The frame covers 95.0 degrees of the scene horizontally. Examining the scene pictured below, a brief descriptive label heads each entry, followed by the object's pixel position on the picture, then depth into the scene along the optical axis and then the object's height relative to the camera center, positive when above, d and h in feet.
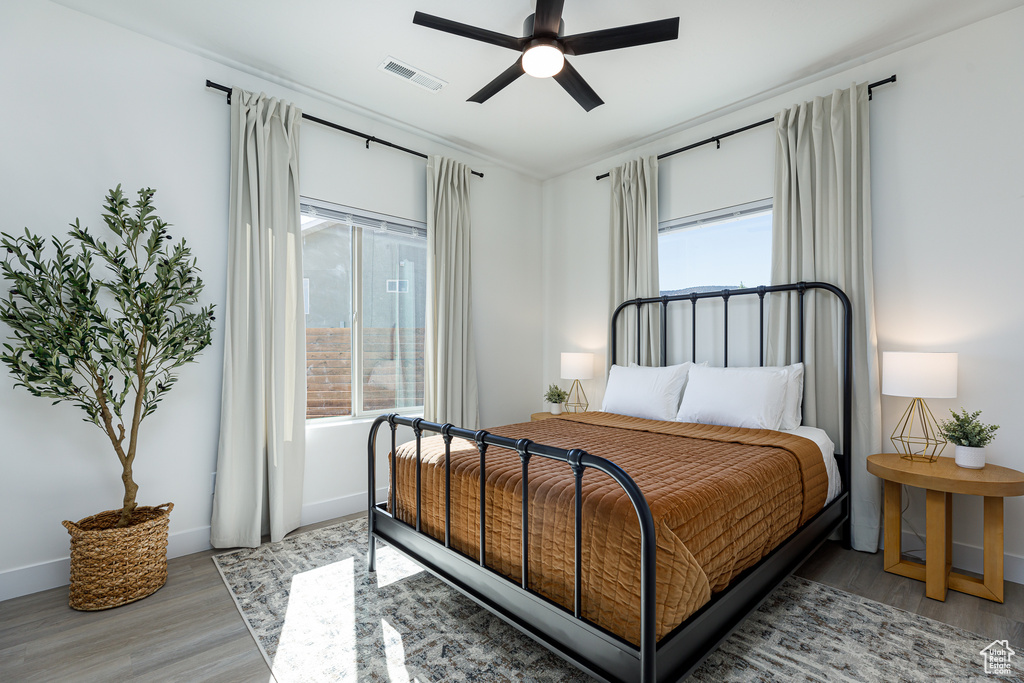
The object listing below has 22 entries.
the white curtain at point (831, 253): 8.84 +1.75
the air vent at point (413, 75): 9.32 +5.48
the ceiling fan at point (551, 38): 6.64 +4.45
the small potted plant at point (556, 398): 13.59 -1.68
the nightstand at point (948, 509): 6.66 -2.55
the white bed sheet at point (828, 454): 8.39 -2.09
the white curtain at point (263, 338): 8.96 +0.06
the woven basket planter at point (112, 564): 6.87 -3.34
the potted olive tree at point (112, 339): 6.82 +0.04
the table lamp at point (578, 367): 13.11 -0.76
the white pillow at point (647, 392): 10.55 -1.21
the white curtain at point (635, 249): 12.26 +2.44
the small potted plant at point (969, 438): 7.19 -1.55
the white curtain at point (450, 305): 12.23 +0.96
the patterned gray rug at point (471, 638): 5.44 -3.86
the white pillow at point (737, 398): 9.01 -1.17
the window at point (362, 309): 10.77 +0.78
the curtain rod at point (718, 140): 10.58 +4.81
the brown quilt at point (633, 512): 4.52 -2.01
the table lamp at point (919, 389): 7.48 -0.81
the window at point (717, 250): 10.82 +2.21
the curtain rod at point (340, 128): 9.04 +4.88
